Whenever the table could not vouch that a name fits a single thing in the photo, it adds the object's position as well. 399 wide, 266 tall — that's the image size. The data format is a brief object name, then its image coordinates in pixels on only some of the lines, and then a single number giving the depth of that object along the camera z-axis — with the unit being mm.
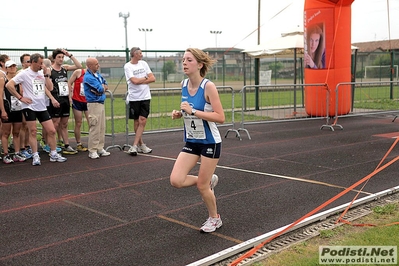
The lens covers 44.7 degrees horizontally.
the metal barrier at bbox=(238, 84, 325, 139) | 16578
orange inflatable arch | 16062
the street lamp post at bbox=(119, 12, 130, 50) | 55469
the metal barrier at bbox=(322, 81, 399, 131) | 16594
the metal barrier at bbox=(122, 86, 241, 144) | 12412
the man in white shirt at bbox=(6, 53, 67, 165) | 8656
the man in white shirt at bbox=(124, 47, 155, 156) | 9594
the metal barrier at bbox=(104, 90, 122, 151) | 10330
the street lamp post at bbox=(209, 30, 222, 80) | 22450
